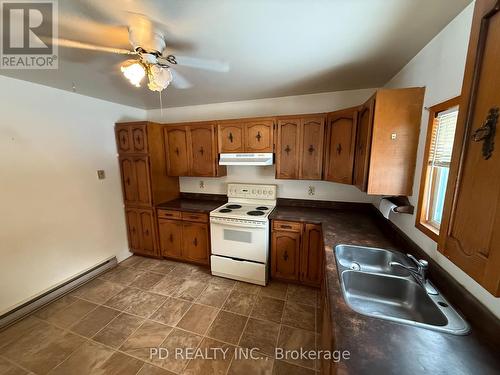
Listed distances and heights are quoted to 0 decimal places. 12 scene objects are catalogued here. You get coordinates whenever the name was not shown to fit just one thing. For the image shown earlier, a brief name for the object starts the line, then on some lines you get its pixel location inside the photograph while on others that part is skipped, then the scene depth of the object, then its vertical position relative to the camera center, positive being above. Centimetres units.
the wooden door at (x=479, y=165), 61 -2
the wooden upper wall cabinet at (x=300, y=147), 236 +15
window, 123 -5
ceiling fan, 118 +73
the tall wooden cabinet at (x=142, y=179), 277 -30
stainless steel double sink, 99 -82
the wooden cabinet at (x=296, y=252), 229 -112
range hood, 250 +0
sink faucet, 115 -72
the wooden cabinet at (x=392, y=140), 145 +14
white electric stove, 237 -104
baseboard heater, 190 -150
